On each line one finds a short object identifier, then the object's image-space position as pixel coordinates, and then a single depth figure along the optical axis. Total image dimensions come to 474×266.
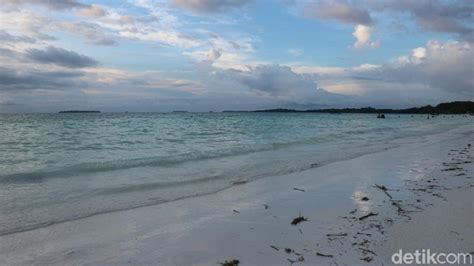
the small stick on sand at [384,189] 9.28
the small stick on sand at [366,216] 7.27
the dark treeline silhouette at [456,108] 172.77
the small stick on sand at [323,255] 5.43
